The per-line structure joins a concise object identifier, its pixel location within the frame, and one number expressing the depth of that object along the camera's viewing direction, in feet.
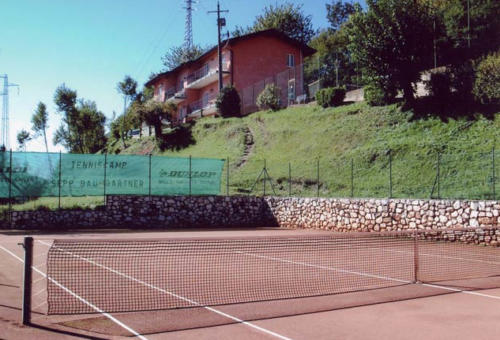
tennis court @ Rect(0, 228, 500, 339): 20.10
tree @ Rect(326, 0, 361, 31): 223.51
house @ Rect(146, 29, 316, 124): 142.61
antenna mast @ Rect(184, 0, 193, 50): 195.31
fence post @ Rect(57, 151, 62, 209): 70.48
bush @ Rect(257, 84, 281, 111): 125.18
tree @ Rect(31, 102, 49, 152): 188.03
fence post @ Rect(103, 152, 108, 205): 73.37
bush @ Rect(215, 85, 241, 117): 138.31
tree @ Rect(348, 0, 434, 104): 88.48
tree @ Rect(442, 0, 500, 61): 109.50
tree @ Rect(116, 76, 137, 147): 169.48
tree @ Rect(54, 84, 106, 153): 162.61
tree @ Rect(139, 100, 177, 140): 141.47
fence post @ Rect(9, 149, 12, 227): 67.45
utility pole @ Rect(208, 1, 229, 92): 141.28
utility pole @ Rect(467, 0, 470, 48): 110.65
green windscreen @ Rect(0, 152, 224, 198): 68.90
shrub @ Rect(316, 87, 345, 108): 106.93
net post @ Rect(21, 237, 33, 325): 20.45
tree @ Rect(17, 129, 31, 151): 199.93
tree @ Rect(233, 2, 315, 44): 219.61
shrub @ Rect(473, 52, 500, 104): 78.02
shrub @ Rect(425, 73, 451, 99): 86.17
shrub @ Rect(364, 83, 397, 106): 91.34
